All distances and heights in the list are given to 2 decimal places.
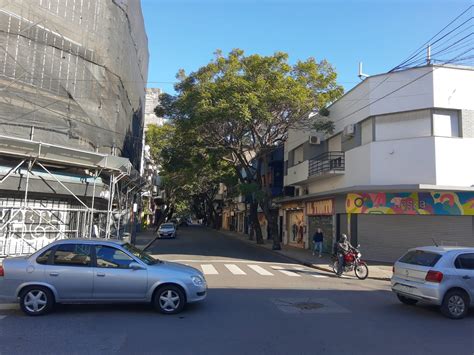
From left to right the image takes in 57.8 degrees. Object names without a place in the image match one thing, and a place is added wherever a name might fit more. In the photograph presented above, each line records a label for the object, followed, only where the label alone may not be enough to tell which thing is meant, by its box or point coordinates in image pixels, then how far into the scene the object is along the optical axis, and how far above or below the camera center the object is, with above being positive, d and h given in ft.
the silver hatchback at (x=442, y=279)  29.19 -3.12
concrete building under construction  53.42 +14.77
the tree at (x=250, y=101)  81.25 +24.88
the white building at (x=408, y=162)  63.00 +10.85
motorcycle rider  52.54 -2.57
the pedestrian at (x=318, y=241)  74.38 -1.84
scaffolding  50.70 +3.55
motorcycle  51.37 -4.00
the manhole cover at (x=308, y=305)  30.53 -5.49
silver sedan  26.20 -3.40
